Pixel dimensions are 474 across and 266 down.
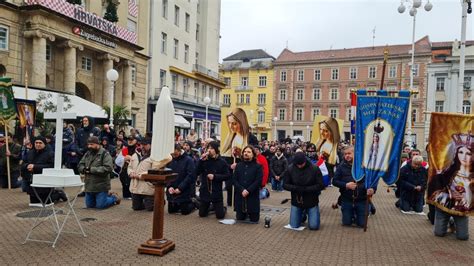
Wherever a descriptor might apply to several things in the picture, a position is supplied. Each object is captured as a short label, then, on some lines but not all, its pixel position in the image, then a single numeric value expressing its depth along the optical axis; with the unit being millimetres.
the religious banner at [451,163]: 7566
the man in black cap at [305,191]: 8195
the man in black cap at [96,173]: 9031
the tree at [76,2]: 24603
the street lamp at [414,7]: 20469
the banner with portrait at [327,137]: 14312
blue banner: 8352
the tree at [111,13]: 27812
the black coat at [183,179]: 9109
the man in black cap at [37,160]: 8898
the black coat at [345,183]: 8664
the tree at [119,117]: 20031
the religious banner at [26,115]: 11977
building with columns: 22125
